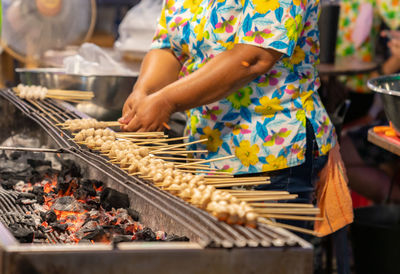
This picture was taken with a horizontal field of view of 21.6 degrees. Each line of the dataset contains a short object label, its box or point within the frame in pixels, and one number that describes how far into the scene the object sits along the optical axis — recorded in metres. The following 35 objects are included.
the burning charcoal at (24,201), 2.54
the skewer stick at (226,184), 2.27
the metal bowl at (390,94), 2.81
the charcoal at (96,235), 2.31
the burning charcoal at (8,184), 2.69
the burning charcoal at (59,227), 2.41
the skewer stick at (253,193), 2.22
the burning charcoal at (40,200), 2.57
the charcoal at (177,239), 2.27
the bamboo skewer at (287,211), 2.15
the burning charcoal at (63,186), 2.62
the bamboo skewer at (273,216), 2.16
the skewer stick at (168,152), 2.47
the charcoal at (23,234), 2.29
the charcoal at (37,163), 2.82
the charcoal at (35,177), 2.74
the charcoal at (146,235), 2.34
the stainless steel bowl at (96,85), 3.17
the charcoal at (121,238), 2.29
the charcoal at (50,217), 2.45
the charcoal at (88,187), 2.57
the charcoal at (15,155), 2.98
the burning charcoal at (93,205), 2.53
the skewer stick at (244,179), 2.30
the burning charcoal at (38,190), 2.62
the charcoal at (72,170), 2.69
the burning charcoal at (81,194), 2.56
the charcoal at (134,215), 2.44
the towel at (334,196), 2.80
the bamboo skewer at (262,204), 2.20
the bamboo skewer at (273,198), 2.19
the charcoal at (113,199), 2.48
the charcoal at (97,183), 2.59
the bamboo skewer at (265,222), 2.19
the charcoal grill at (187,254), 1.90
